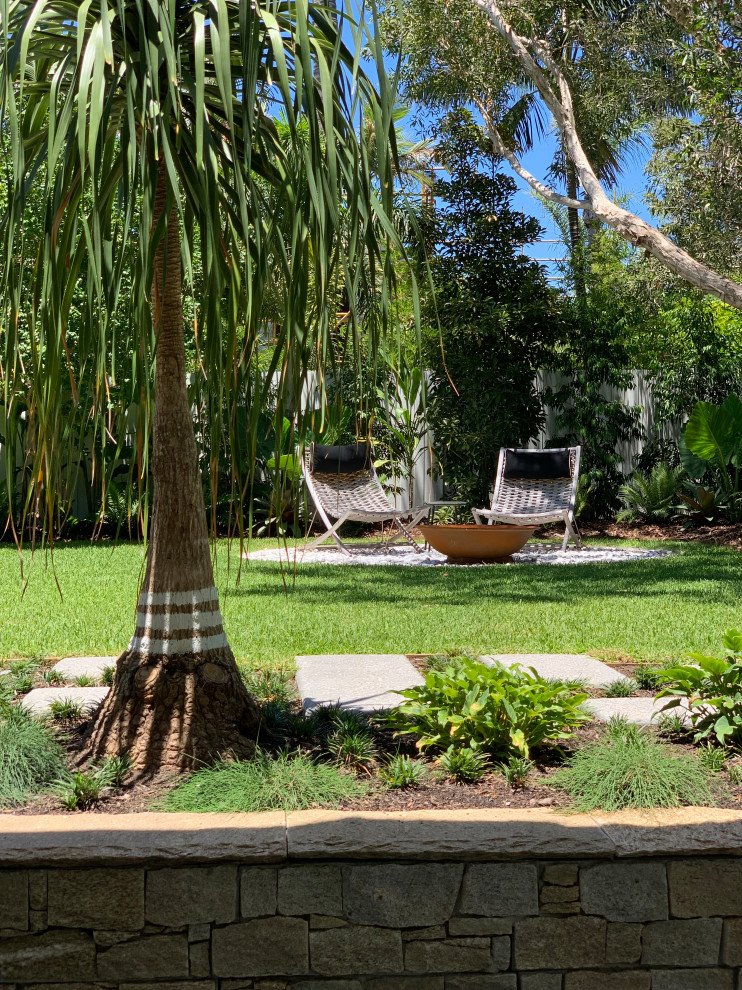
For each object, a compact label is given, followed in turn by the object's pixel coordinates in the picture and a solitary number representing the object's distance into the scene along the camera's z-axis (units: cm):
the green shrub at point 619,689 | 351
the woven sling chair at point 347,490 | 917
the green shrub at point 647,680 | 364
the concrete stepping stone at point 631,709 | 308
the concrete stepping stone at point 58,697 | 326
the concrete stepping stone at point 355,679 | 335
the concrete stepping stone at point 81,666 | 388
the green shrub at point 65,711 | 307
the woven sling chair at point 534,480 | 988
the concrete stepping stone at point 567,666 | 372
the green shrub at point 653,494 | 1123
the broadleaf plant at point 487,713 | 266
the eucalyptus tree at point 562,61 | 1059
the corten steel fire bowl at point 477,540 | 821
